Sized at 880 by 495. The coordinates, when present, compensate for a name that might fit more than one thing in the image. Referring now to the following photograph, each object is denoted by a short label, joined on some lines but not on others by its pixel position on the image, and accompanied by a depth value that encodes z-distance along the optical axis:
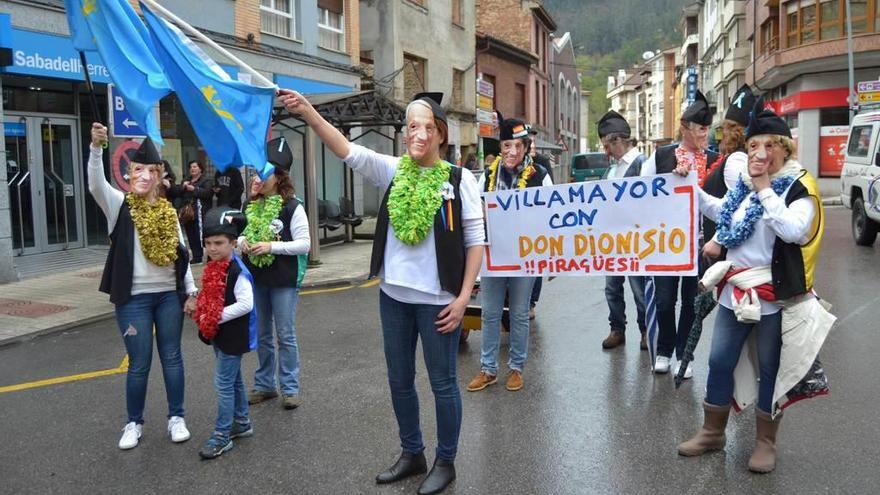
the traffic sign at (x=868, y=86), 23.00
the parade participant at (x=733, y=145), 4.77
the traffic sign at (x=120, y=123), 8.79
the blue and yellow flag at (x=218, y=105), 4.12
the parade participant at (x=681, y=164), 5.38
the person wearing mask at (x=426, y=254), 3.65
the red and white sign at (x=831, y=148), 30.85
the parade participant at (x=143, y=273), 4.40
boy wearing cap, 4.38
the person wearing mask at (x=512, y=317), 5.58
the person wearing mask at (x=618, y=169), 6.24
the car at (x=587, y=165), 35.94
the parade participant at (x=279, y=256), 5.05
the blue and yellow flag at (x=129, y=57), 4.52
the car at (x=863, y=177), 13.05
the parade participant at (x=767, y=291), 3.84
